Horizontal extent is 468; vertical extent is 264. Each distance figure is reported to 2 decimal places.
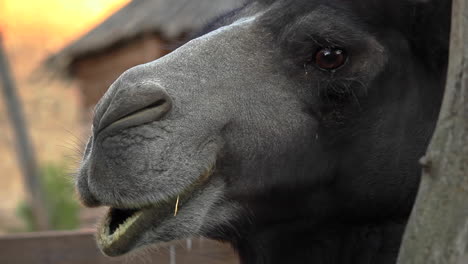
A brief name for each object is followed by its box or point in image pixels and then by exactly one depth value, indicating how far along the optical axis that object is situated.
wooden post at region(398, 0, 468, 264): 2.11
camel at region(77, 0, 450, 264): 2.80
